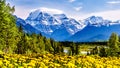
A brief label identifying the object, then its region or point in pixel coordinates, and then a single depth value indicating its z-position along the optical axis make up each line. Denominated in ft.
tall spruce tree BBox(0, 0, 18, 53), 268.45
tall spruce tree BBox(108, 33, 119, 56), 407.97
